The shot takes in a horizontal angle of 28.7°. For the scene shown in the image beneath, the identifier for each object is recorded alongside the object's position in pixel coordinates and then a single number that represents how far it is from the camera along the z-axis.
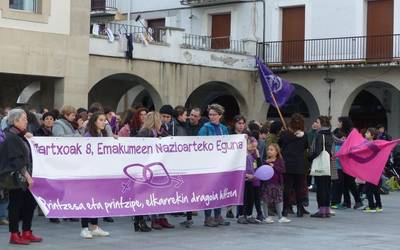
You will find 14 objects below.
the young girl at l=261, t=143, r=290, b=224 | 13.50
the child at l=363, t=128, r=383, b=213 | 16.06
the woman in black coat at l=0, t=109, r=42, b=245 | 10.31
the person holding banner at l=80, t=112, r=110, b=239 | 11.23
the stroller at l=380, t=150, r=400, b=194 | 22.08
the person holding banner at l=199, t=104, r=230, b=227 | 12.82
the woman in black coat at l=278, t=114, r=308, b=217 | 14.26
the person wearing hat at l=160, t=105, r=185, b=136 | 13.39
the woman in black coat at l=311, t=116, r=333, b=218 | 14.70
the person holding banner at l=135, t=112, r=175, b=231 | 12.10
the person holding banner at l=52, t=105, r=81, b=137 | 12.85
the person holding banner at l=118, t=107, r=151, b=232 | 13.03
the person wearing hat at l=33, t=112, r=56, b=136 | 13.16
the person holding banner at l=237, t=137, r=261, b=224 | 13.27
